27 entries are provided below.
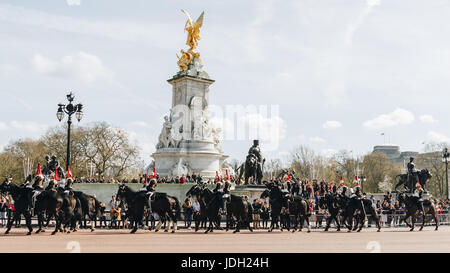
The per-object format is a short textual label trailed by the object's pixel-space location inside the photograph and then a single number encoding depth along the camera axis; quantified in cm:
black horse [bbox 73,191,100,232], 2058
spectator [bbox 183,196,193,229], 2316
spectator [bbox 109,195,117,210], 2285
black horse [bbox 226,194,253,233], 2041
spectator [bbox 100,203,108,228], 2227
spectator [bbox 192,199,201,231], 2125
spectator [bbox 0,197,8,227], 2385
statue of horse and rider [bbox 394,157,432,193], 3447
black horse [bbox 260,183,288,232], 2103
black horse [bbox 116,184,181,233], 1953
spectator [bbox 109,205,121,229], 2238
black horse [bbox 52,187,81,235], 1864
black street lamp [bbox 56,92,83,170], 2786
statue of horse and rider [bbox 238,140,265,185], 2942
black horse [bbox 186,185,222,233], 2059
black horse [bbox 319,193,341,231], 2222
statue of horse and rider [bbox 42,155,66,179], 2975
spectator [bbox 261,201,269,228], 2407
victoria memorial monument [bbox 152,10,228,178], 3891
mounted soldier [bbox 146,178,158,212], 1970
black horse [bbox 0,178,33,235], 1870
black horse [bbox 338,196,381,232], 2153
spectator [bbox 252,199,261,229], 2369
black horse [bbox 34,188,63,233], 1831
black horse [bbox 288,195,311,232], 2150
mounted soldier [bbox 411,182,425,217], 2296
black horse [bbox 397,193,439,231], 2305
